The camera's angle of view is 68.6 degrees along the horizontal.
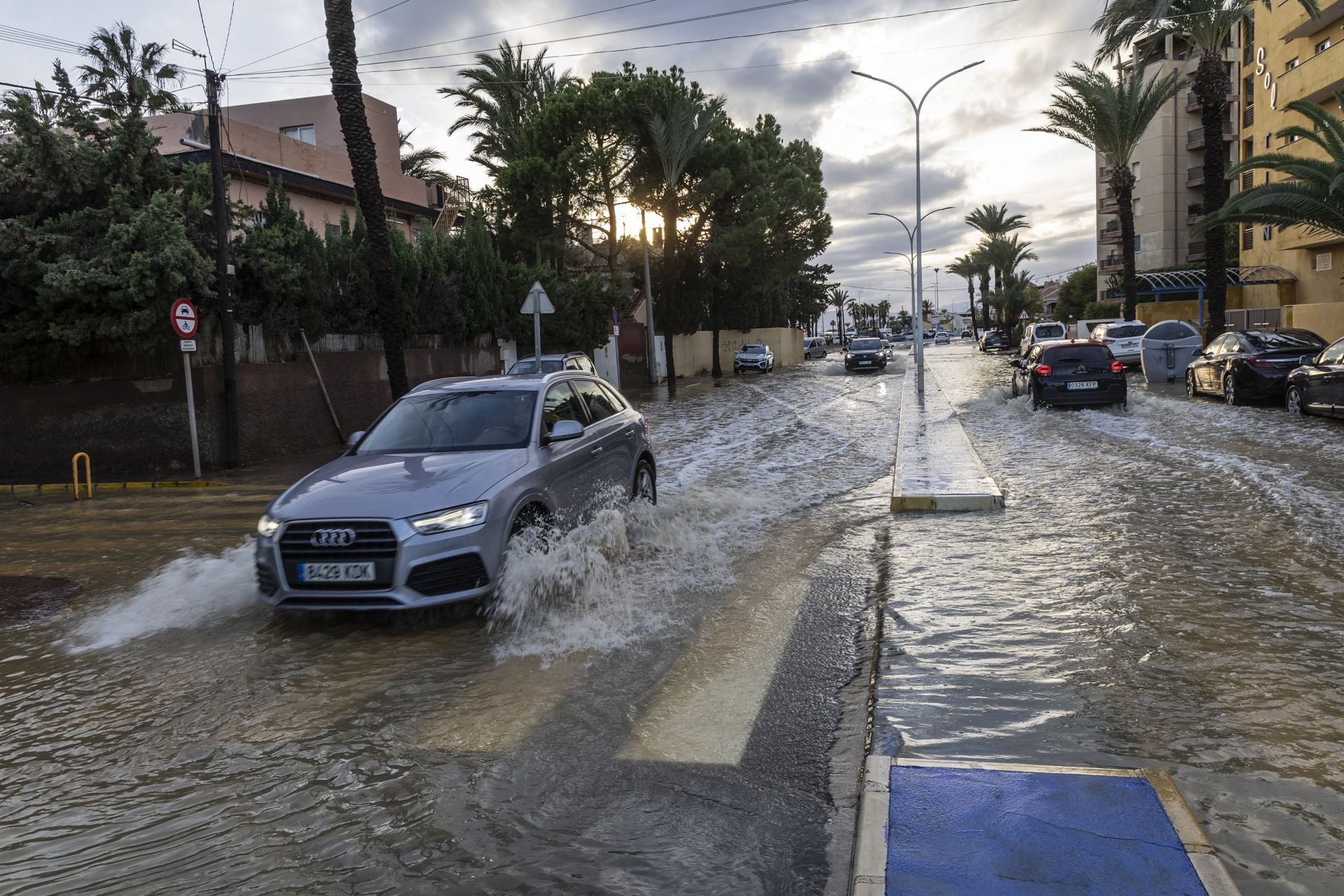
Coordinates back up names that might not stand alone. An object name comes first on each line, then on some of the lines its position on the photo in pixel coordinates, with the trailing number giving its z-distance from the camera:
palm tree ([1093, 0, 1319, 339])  28.27
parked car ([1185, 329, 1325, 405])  18.70
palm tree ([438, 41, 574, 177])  38.72
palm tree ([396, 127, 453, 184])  48.16
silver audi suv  5.84
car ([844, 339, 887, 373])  46.38
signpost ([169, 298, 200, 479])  14.97
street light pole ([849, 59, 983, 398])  25.42
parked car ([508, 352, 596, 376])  22.68
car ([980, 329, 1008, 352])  66.12
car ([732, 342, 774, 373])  51.56
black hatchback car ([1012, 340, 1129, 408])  19.56
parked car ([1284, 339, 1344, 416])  15.43
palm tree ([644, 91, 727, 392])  36.47
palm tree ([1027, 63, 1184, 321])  35.00
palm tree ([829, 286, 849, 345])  135.79
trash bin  26.19
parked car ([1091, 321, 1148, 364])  31.95
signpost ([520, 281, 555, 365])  17.08
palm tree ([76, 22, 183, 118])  31.31
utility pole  16.12
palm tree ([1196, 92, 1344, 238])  23.33
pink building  25.92
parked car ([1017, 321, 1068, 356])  40.62
